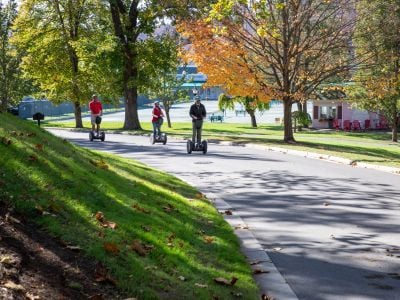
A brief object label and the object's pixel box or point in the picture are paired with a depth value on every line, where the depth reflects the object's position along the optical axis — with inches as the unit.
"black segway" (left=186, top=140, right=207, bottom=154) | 810.2
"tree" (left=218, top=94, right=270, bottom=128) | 1899.6
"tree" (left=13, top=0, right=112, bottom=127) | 1633.9
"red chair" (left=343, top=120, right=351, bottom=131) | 2410.2
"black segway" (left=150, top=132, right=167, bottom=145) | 972.6
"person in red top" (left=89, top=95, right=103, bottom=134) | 986.2
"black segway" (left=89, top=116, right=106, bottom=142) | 1032.3
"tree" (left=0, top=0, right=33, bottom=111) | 1594.5
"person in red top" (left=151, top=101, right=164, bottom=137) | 945.5
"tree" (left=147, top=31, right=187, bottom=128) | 1496.1
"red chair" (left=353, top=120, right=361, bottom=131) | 2410.2
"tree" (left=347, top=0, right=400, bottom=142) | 1096.2
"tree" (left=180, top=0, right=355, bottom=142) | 1047.0
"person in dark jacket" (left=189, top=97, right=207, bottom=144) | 780.3
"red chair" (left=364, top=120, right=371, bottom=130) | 2450.3
